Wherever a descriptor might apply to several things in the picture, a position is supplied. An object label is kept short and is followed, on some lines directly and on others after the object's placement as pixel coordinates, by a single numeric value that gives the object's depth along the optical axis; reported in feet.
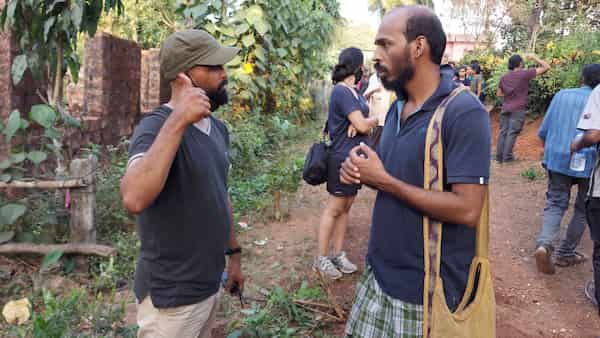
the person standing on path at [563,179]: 13.84
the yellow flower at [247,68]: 25.90
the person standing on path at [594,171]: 10.80
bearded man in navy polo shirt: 5.20
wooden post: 11.96
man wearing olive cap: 5.76
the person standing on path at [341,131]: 11.91
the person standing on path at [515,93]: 26.05
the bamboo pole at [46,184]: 11.50
